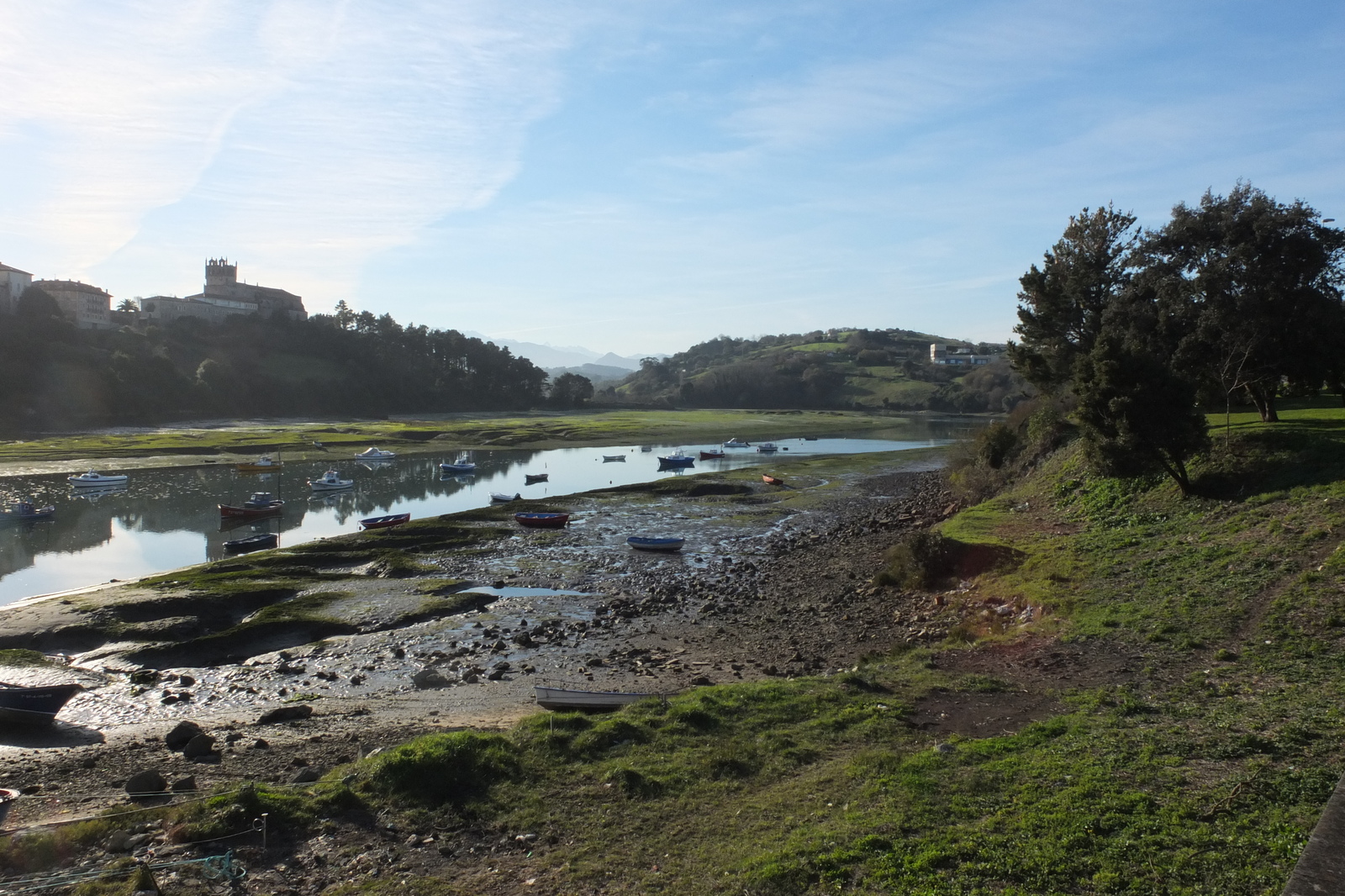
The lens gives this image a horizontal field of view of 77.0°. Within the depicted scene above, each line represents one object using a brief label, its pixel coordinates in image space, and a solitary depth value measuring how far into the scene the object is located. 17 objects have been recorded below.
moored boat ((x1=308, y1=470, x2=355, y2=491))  61.47
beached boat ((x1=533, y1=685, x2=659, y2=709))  15.95
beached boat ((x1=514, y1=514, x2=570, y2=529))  43.56
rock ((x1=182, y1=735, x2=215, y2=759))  14.52
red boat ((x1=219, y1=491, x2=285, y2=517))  47.38
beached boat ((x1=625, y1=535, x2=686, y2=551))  37.72
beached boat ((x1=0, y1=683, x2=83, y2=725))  16.88
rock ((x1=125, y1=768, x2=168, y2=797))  12.48
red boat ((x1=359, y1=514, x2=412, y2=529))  42.97
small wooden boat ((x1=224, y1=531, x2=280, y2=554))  38.59
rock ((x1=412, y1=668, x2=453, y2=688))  19.81
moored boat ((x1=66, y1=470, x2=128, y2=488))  58.59
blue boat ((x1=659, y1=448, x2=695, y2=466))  77.56
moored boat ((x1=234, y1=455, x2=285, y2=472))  70.12
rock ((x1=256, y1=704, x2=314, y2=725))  16.67
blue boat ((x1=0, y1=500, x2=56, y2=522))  45.91
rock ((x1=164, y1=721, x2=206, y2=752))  15.05
